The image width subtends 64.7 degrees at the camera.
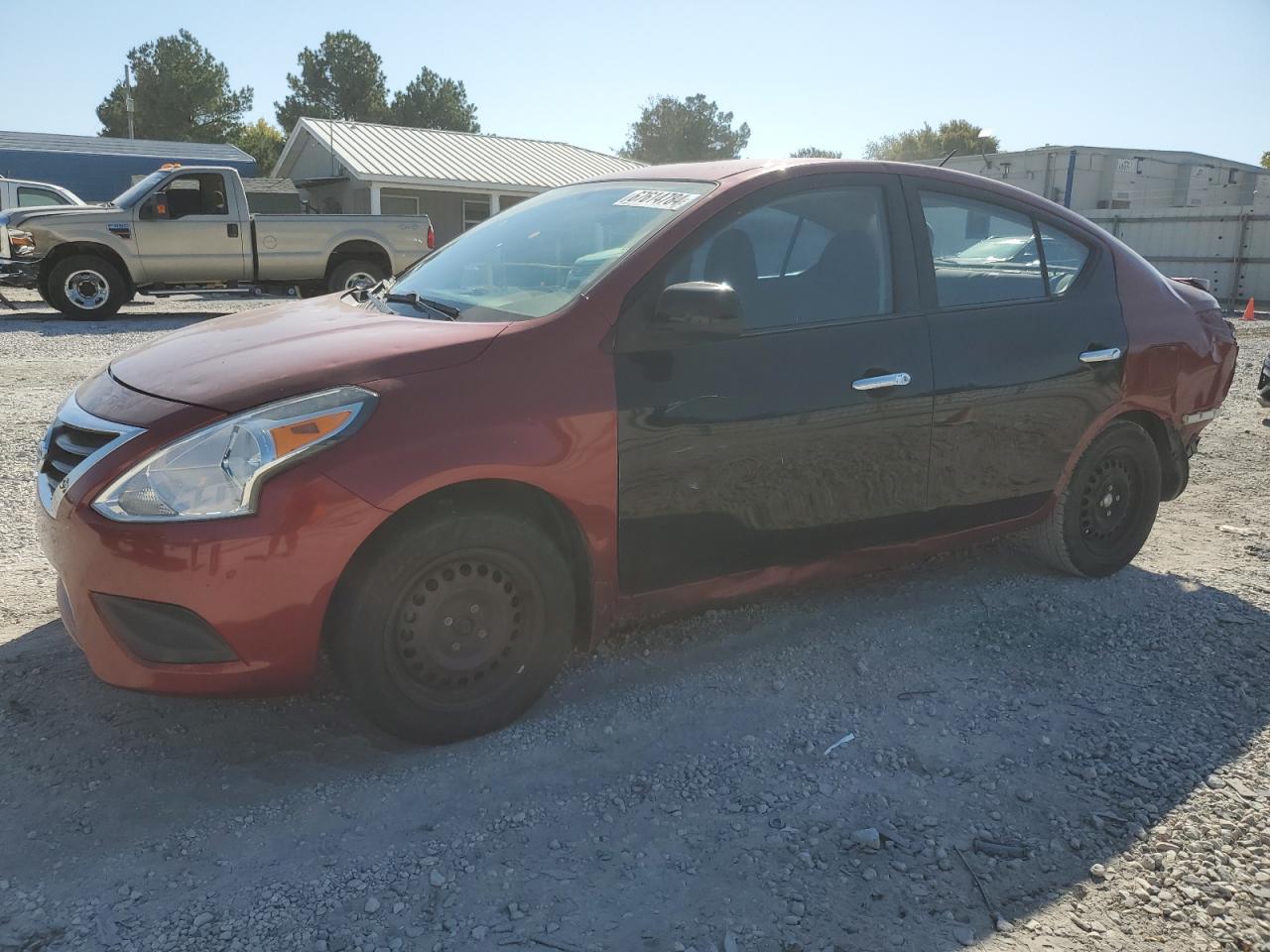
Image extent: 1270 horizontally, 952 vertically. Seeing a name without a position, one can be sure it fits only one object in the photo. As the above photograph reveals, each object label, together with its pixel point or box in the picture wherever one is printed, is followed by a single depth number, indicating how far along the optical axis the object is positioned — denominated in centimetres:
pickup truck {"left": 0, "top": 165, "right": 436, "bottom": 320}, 1362
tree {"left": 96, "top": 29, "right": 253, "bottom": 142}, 5931
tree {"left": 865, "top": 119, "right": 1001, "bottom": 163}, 7294
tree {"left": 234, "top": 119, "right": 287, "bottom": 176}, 5769
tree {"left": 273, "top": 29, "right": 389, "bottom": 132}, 6644
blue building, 3134
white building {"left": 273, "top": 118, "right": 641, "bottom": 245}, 2892
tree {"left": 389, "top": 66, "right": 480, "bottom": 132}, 6725
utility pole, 4912
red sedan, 267
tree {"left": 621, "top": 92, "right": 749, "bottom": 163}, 8338
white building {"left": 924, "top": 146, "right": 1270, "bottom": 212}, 3041
